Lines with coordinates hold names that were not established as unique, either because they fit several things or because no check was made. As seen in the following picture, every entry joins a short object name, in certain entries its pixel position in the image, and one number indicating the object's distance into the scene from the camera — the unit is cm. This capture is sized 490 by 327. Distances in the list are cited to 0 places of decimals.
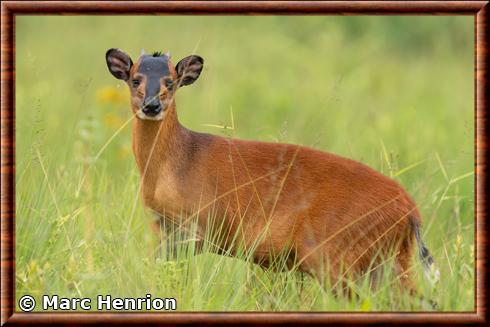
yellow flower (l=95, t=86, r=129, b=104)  2302
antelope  1392
